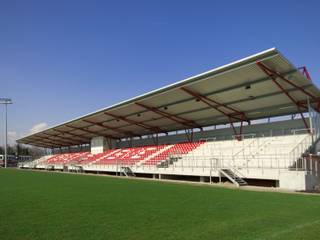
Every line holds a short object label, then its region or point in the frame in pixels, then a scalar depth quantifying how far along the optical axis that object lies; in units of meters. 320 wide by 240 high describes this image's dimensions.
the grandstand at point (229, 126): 20.42
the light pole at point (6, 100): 72.06
